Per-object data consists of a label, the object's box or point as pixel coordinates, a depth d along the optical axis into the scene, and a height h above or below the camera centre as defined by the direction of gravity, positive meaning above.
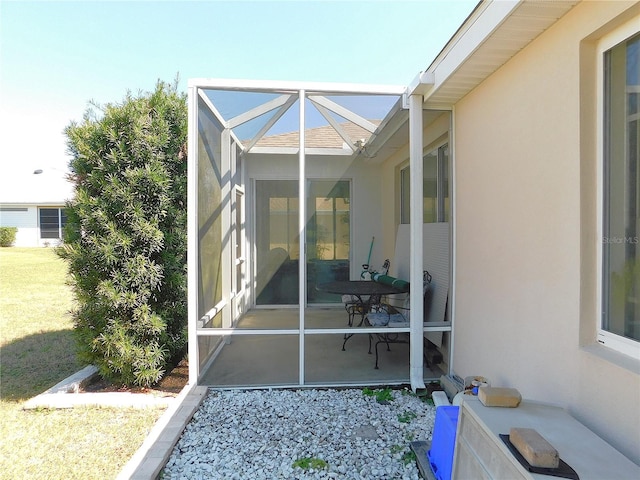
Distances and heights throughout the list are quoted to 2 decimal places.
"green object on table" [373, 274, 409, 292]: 3.99 -0.55
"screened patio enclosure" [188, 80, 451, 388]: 3.59 +0.13
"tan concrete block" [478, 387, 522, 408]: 1.88 -0.86
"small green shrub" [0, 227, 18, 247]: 21.11 +0.14
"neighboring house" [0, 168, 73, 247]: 22.36 +1.48
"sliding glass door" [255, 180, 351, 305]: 4.01 -0.01
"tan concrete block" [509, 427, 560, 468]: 1.33 -0.82
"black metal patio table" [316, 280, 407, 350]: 3.97 -0.62
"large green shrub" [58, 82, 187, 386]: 3.44 +0.01
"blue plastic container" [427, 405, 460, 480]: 2.08 -1.27
